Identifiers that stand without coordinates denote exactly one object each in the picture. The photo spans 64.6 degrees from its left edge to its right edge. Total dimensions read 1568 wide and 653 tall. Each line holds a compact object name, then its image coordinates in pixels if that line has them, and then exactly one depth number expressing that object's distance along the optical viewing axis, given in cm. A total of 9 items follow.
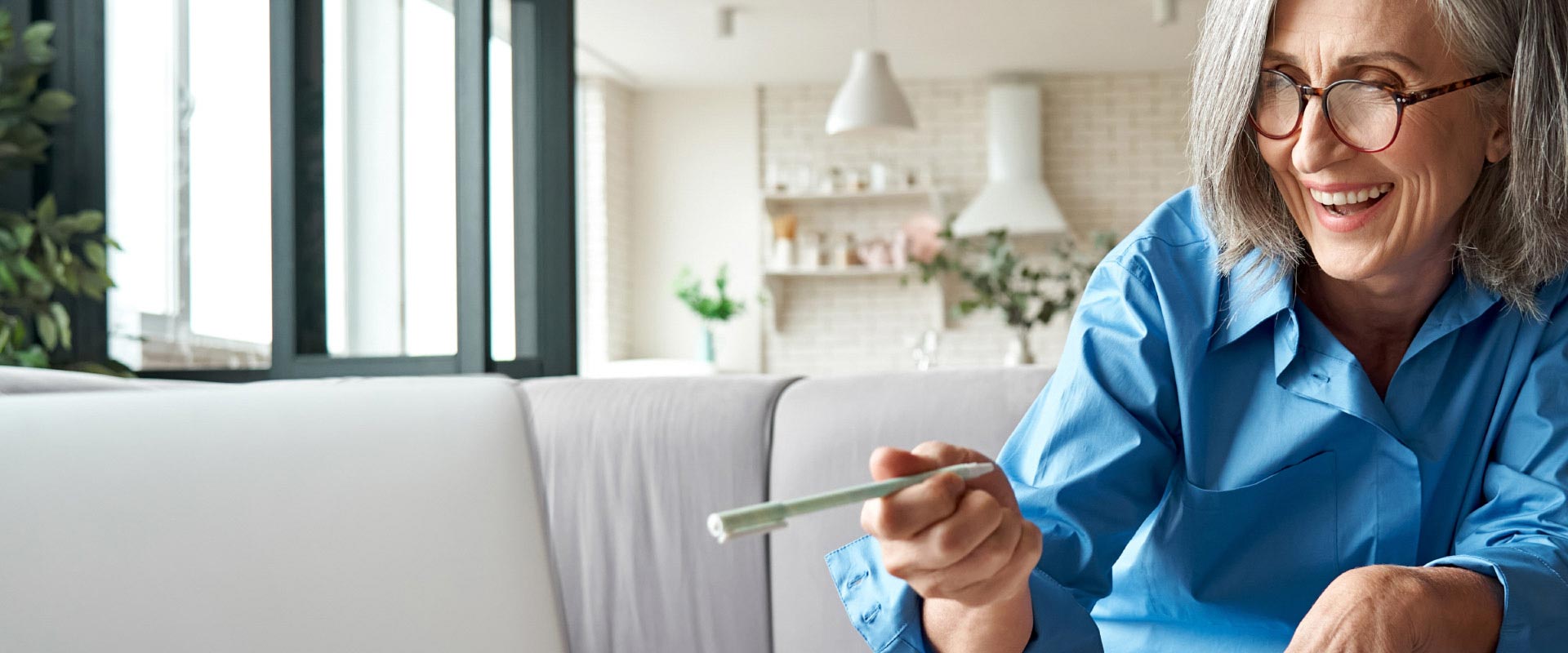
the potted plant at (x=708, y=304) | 746
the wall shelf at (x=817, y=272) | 769
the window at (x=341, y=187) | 260
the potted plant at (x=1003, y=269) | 461
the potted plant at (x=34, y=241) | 201
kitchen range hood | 743
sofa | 147
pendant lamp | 535
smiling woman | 90
